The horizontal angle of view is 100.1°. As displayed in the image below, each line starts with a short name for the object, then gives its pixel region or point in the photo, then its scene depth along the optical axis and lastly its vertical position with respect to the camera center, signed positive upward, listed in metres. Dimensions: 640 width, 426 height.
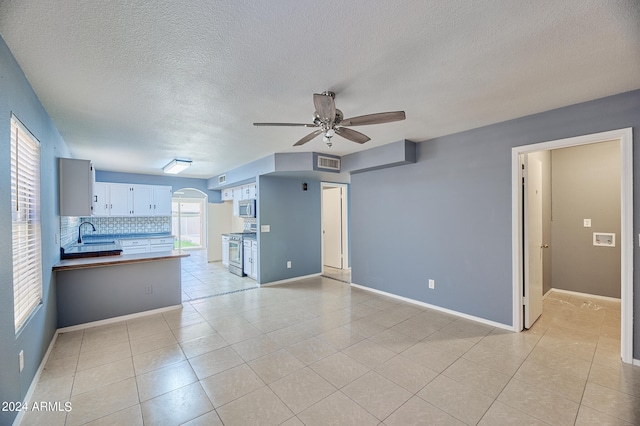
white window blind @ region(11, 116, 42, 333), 1.91 -0.06
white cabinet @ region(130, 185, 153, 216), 6.61 +0.33
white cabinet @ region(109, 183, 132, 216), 6.32 +0.34
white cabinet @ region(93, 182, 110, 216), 6.10 +0.34
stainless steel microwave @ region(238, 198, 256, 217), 5.67 +0.09
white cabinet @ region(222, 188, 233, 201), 7.17 +0.50
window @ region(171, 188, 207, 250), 9.93 -0.38
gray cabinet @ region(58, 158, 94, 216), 3.37 +0.34
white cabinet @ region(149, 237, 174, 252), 6.73 -0.79
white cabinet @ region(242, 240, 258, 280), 5.54 -0.98
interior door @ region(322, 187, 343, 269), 6.67 -0.36
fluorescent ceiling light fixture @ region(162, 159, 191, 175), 5.15 +0.95
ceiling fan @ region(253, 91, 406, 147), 2.04 +0.77
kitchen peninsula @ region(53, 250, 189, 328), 3.25 -0.96
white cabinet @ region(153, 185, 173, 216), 6.89 +0.34
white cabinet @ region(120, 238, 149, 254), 6.32 -0.77
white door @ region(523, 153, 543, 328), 3.13 -0.39
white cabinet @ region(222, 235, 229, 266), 6.89 -1.00
